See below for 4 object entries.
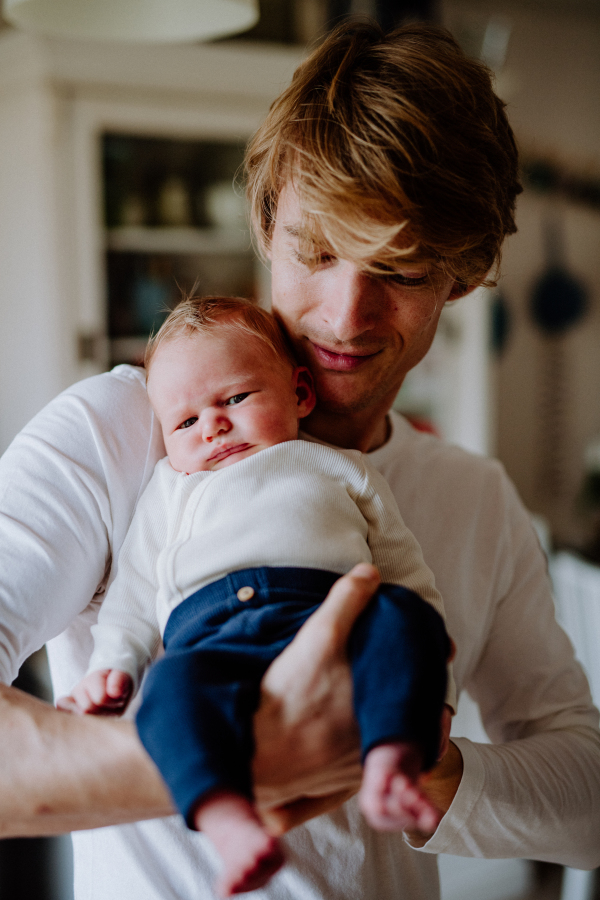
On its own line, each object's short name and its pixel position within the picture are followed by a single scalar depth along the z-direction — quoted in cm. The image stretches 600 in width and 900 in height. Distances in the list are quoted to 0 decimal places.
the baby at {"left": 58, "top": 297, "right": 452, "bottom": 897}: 55
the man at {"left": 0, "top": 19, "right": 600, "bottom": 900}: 61
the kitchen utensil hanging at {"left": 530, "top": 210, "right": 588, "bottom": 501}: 343
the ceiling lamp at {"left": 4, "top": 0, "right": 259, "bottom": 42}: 125
